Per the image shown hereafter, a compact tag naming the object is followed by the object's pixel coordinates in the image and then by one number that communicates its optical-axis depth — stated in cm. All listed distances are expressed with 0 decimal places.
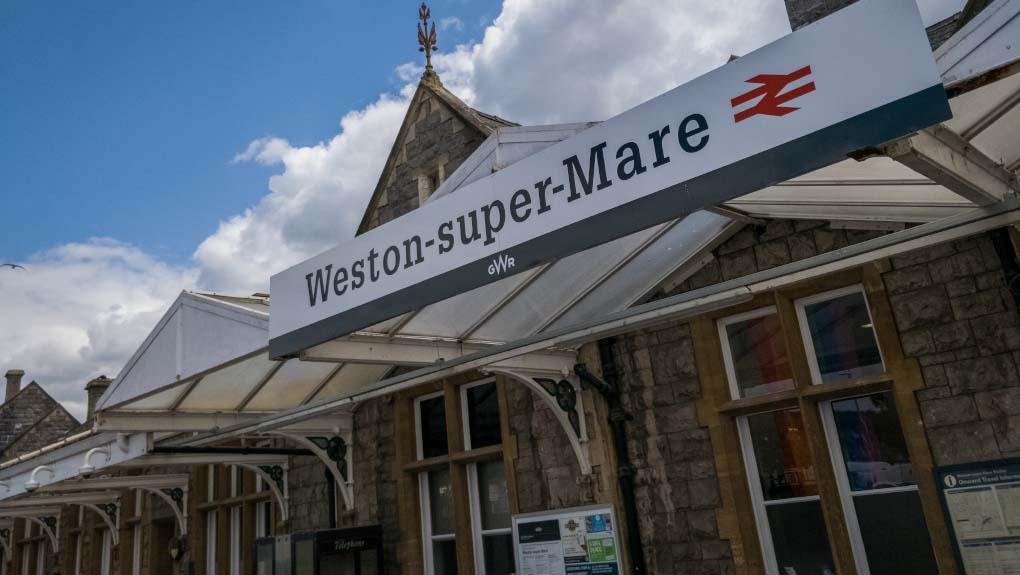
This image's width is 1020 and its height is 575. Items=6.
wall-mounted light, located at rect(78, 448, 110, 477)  816
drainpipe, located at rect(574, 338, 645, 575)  626
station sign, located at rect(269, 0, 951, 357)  314
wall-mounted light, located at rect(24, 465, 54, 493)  884
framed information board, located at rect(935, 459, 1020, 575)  464
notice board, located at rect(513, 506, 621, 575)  618
